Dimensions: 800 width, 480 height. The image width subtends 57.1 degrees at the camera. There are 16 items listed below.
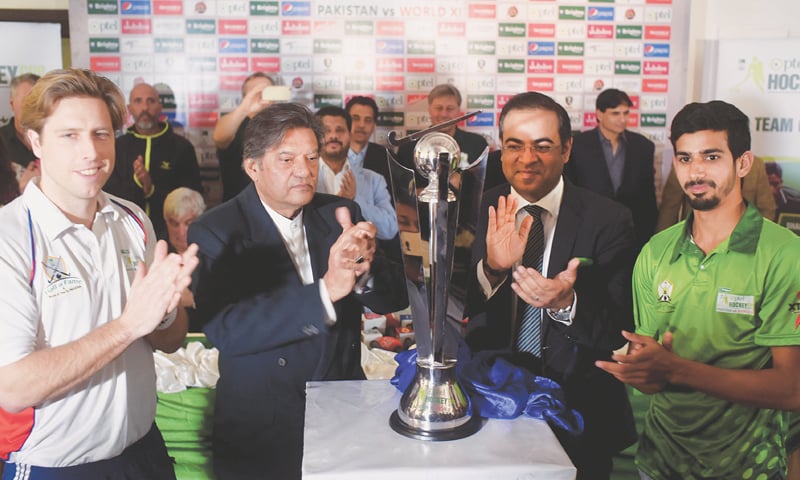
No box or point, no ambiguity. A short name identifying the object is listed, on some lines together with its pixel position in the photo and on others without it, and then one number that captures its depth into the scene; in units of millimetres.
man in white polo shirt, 1363
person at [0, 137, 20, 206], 2262
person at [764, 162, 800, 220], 5258
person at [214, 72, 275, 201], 4613
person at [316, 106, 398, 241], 4477
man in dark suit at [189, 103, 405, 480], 1819
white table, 1231
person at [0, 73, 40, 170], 4414
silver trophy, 1365
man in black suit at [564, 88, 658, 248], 4754
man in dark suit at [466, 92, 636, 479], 1873
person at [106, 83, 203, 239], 4523
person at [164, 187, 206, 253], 4070
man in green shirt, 1642
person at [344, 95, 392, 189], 4844
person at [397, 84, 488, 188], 4677
